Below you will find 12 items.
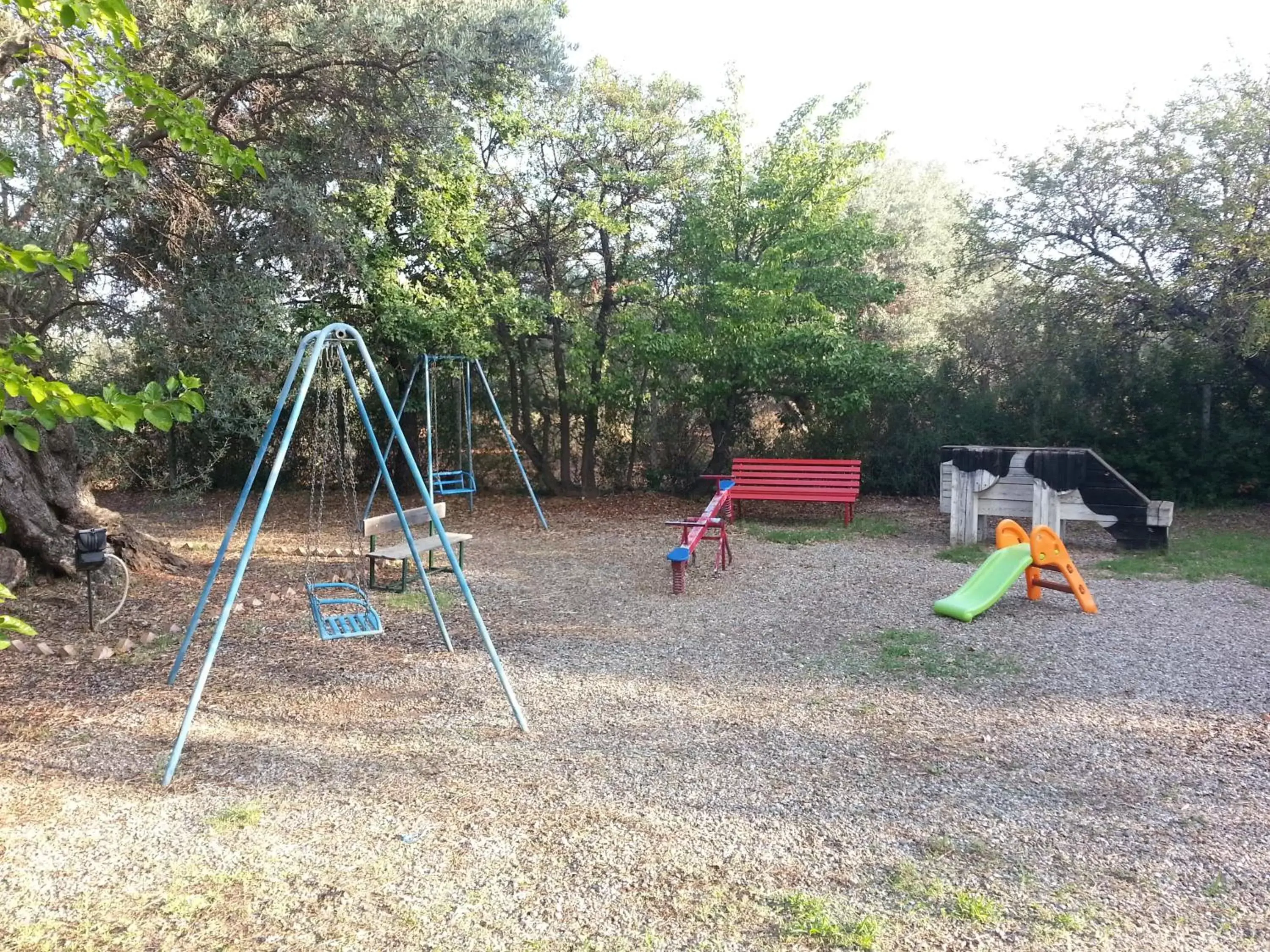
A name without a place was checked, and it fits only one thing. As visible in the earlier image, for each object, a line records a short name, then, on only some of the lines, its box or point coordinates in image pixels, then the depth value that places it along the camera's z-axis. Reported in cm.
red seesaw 686
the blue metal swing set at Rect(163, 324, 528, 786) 355
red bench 1044
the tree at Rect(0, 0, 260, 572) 198
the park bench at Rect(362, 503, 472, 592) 648
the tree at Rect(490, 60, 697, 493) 1149
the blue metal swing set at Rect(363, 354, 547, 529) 1003
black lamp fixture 520
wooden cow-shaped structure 819
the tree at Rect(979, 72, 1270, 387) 972
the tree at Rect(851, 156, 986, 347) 1585
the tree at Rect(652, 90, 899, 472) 1060
